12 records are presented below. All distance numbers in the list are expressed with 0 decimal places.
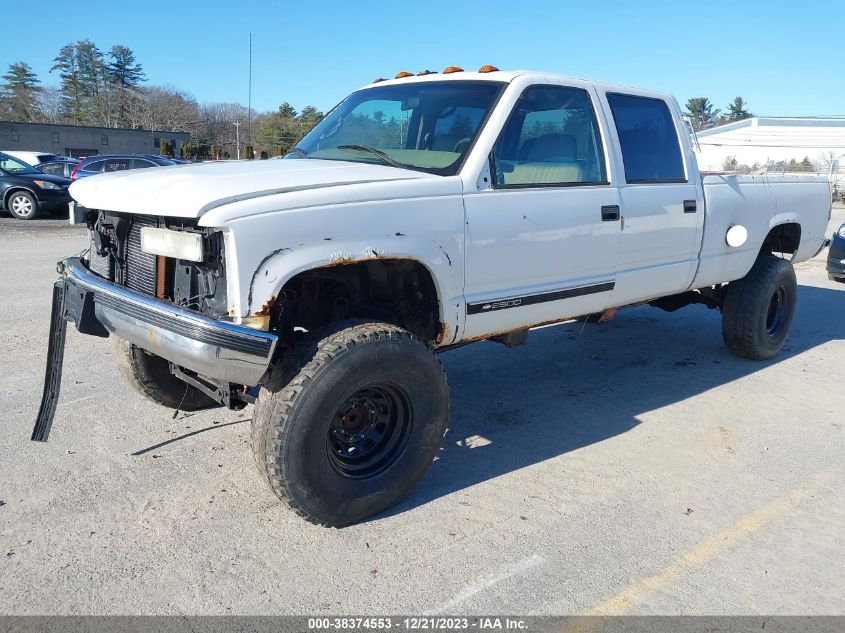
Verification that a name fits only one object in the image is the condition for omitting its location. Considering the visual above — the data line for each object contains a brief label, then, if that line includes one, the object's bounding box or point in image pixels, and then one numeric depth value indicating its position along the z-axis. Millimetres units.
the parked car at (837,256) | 10117
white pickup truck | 2949
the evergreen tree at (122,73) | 78500
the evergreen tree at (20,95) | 69812
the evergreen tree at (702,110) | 99375
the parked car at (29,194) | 16484
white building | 46375
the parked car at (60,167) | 20044
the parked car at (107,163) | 17734
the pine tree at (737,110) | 102438
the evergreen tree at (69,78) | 77312
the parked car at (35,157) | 24125
